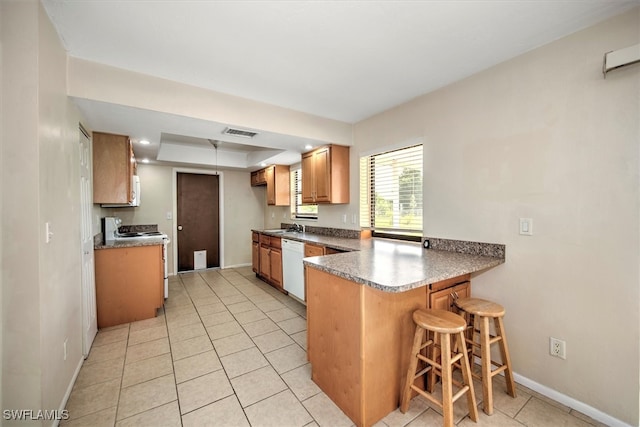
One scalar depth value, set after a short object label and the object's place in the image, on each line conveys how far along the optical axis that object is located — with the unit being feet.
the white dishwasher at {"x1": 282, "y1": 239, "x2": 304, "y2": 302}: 11.18
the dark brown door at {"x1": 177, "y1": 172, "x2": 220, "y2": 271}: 17.11
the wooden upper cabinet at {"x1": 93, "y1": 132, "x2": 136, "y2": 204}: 9.29
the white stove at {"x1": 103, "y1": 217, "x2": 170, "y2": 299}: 10.88
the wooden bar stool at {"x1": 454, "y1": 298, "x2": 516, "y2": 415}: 5.31
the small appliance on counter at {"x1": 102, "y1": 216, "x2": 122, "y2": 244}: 11.15
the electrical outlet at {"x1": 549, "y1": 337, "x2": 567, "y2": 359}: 5.61
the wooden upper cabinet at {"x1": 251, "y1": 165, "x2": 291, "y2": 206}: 16.16
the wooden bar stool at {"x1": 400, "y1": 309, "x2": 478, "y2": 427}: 4.59
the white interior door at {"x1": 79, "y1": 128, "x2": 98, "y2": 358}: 7.48
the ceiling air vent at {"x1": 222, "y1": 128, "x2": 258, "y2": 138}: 9.27
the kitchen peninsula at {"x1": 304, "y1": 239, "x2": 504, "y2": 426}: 4.91
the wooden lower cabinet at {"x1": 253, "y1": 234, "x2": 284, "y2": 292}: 13.10
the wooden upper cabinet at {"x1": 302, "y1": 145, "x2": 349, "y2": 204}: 11.32
